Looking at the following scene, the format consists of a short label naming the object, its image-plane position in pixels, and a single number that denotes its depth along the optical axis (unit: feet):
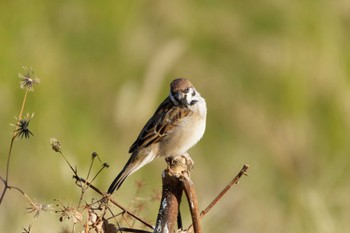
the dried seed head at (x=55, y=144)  16.60
